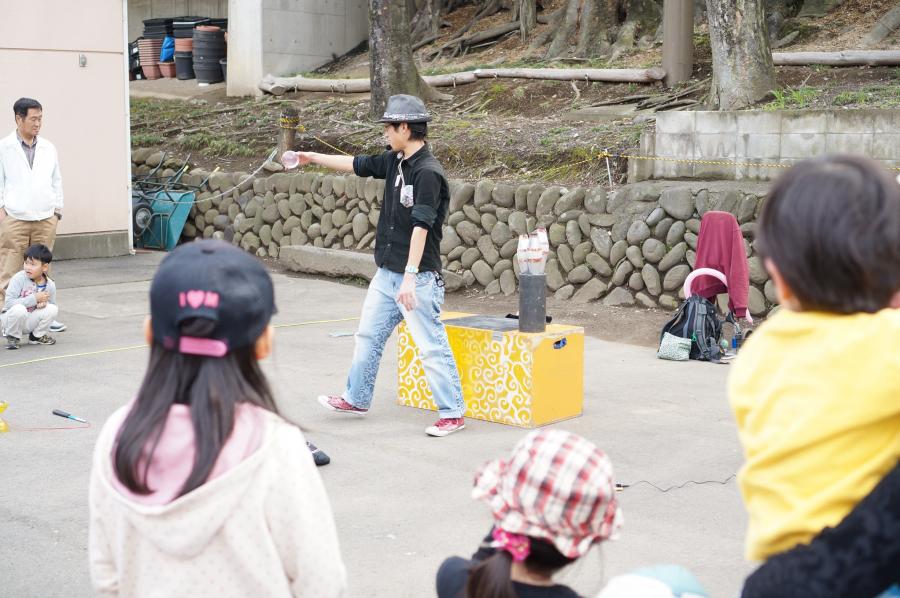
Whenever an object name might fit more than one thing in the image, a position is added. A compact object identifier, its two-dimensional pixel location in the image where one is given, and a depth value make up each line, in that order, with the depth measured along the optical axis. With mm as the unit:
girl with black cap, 2090
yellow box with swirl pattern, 6562
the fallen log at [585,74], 14804
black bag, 8641
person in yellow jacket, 1875
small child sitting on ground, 8625
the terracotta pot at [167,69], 20922
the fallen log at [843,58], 13055
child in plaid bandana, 2078
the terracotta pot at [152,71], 21141
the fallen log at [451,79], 16781
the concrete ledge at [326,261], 12336
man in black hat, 6148
